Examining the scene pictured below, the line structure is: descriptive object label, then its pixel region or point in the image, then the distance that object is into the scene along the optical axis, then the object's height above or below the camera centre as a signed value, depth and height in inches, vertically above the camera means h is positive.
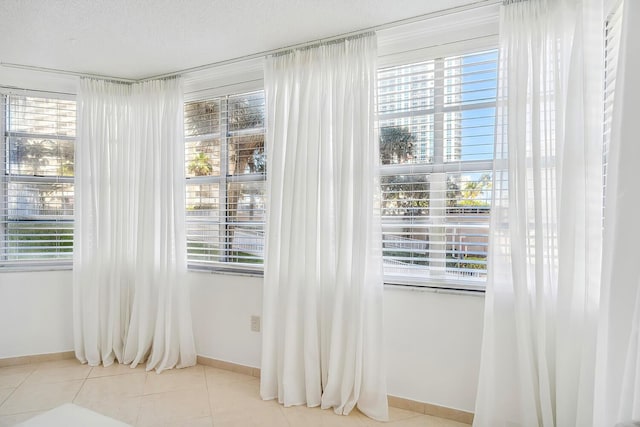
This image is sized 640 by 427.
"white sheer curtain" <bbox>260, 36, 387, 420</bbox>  90.0 -8.4
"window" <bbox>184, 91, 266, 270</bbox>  117.0 +7.1
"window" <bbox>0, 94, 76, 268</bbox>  123.0 +6.8
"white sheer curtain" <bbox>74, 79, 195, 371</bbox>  116.9 -8.7
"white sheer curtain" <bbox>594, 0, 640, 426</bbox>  43.8 -4.2
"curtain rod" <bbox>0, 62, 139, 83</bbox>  111.7 +42.1
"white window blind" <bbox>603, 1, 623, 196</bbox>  68.7 +28.6
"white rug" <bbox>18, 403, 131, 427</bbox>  55.6 -34.7
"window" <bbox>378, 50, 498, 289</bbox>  88.0 +9.5
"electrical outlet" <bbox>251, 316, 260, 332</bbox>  112.5 -37.7
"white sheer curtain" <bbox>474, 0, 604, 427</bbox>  69.3 -3.3
